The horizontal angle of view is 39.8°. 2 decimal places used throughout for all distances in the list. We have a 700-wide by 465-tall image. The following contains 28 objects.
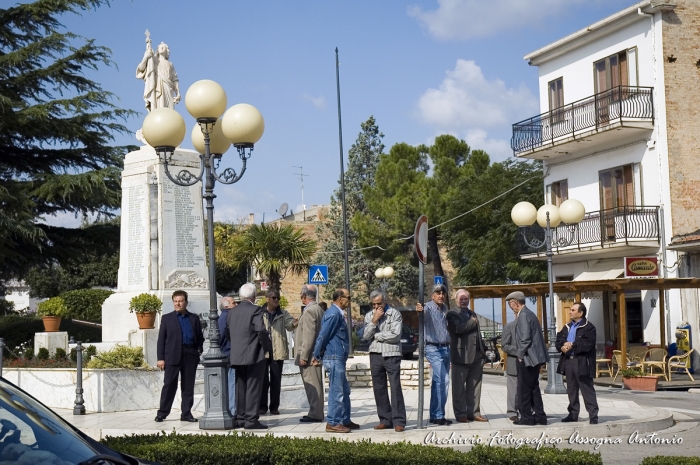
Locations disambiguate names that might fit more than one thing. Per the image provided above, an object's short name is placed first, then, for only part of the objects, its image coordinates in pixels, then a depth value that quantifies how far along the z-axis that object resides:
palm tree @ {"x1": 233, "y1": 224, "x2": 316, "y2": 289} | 36.84
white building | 30.50
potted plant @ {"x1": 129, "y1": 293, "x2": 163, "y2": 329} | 18.41
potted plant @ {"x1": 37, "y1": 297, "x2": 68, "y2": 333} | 20.23
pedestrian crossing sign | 27.06
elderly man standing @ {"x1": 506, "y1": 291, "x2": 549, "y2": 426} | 12.74
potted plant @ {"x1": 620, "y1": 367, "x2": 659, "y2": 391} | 22.20
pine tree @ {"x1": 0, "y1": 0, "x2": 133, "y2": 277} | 26.61
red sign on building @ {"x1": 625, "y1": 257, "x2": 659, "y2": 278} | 30.19
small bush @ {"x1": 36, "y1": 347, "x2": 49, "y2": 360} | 18.23
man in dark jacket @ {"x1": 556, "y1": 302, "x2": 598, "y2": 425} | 12.56
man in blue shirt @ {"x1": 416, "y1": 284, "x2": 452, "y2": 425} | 12.95
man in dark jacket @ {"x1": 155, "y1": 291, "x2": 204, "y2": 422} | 13.66
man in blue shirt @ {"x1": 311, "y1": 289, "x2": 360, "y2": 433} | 12.22
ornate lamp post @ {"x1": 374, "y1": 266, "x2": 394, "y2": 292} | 47.97
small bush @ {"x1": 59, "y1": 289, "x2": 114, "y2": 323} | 38.62
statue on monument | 19.98
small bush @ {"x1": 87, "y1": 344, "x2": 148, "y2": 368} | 15.92
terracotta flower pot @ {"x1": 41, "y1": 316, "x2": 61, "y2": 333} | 20.20
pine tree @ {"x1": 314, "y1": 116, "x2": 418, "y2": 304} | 60.25
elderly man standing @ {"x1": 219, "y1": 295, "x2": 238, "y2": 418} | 13.50
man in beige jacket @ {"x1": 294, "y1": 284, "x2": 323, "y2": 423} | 12.76
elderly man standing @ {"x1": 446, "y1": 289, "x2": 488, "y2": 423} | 13.24
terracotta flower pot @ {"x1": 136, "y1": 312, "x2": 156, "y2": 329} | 18.39
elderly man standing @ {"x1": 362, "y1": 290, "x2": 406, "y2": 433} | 12.22
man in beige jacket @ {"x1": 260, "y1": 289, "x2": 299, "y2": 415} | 14.48
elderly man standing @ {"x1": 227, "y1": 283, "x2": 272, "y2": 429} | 12.55
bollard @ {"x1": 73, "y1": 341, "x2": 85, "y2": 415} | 15.12
